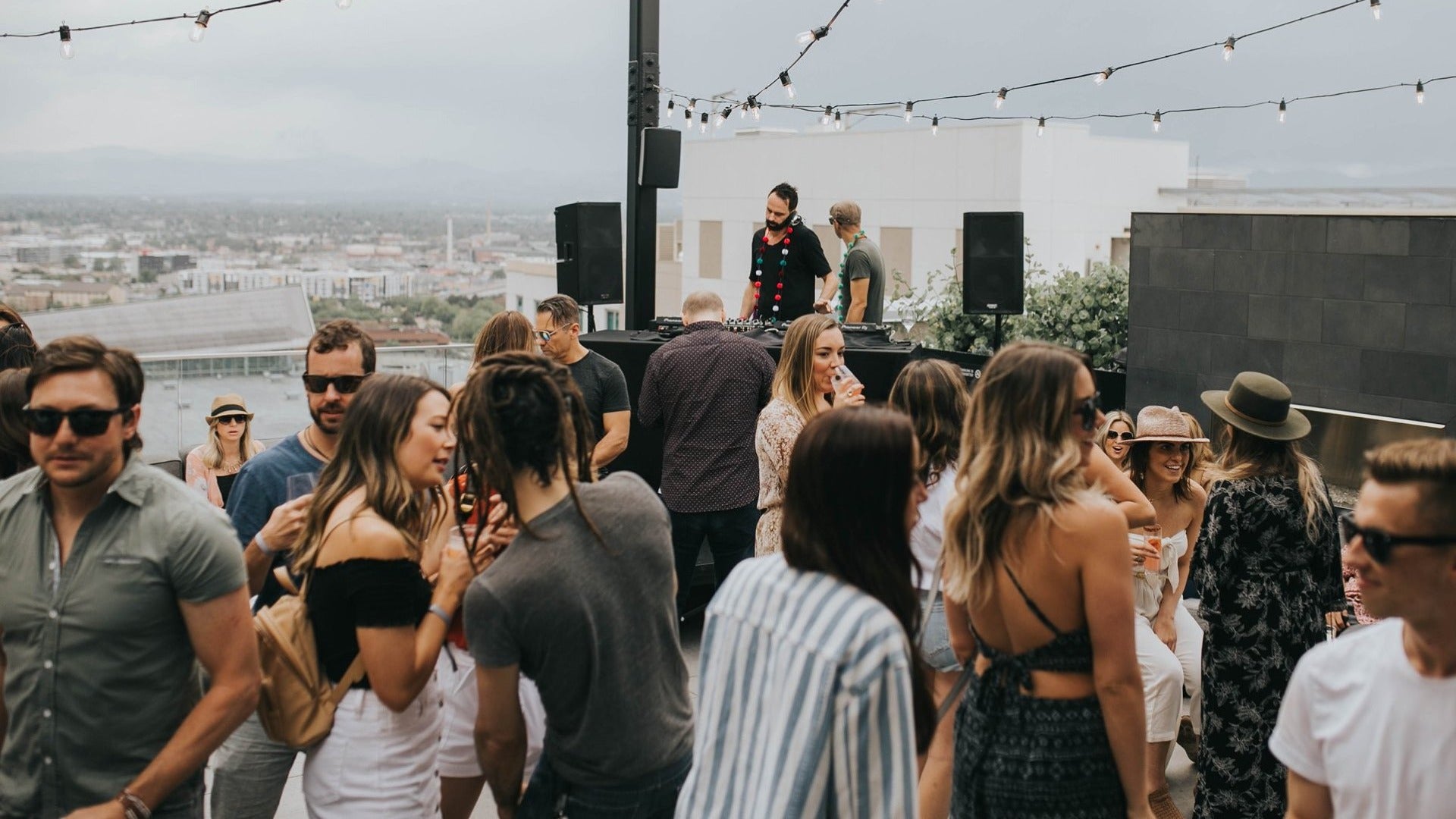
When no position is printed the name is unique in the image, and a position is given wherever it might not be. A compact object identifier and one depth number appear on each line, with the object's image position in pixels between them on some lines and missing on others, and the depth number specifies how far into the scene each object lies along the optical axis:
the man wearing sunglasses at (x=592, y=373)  4.59
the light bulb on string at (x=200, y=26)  6.86
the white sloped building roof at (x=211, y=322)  10.71
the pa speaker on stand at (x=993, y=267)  8.91
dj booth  6.13
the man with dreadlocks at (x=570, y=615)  1.90
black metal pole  7.37
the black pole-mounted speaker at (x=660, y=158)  7.49
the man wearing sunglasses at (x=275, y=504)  2.28
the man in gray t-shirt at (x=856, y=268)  7.50
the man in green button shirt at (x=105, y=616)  1.93
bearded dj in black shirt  7.10
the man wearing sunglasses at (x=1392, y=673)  1.54
